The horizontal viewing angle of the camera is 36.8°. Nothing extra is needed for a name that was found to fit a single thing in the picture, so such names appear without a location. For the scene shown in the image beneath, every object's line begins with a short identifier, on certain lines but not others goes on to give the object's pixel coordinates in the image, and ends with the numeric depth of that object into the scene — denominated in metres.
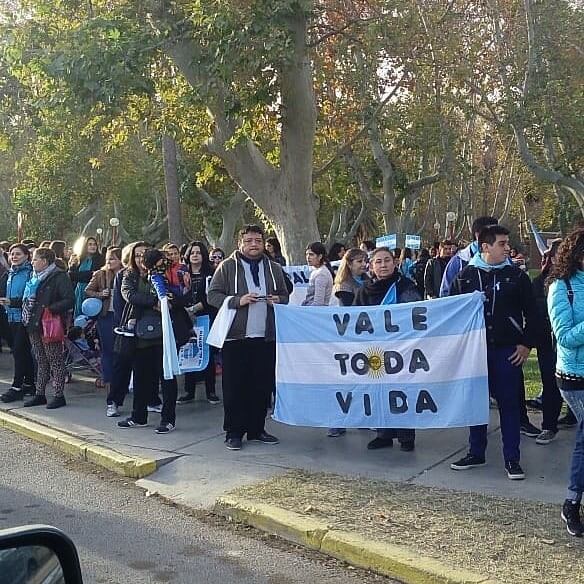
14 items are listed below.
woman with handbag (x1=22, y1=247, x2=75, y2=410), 10.05
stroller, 12.02
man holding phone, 8.14
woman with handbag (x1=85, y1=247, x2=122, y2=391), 11.04
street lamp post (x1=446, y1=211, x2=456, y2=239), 40.72
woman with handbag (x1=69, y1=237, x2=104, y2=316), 12.83
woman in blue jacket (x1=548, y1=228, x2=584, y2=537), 5.51
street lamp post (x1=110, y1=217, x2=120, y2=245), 41.03
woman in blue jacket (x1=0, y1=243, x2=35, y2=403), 10.92
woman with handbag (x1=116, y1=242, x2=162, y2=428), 8.90
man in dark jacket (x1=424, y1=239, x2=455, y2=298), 14.65
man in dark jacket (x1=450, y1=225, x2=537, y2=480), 6.78
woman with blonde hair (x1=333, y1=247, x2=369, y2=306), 8.85
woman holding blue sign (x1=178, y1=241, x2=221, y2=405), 10.57
